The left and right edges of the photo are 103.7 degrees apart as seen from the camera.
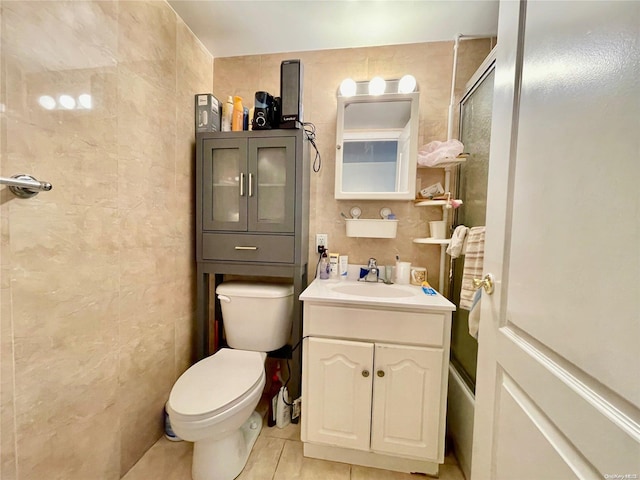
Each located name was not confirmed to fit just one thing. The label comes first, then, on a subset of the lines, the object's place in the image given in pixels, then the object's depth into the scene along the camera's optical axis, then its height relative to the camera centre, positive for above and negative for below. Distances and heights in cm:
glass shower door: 122 +26
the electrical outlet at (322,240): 166 -9
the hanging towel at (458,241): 125 -5
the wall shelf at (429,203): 140 +15
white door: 35 -3
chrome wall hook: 72 +10
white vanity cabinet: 114 -71
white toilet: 101 -73
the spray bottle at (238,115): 151 +66
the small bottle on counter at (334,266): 161 -25
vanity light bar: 152 +88
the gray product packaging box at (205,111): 150 +67
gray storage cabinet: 144 +9
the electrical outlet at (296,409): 147 -108
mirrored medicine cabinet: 149 +50
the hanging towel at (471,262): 110 -14
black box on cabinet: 140 +75
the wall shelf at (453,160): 138 +38
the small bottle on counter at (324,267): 161 -26
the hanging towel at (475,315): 93 -32
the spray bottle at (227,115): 154 +67
